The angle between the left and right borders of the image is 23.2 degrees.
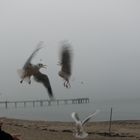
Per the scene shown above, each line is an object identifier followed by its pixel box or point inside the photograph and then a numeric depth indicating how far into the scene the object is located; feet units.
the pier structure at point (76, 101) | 245.35
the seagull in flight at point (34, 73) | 18.53
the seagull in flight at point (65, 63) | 17.42
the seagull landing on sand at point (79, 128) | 40.33
